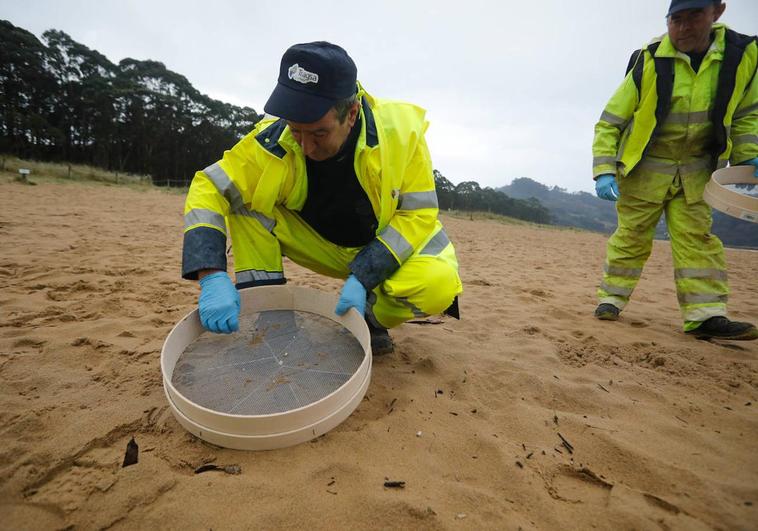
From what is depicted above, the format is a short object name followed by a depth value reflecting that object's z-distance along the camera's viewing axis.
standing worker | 2.16
